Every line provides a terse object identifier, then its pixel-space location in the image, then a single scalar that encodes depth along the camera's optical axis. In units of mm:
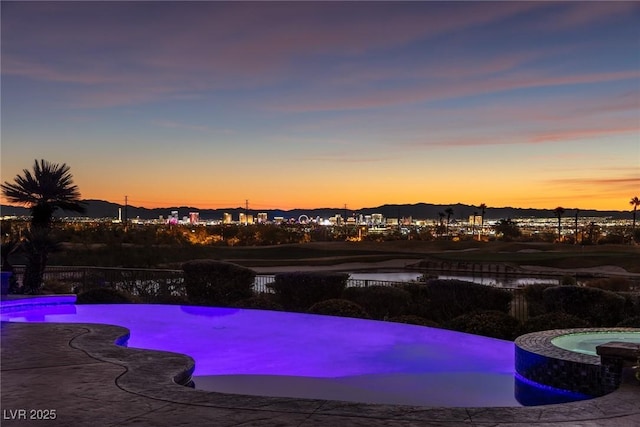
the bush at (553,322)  11891
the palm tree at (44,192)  21984
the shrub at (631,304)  13366
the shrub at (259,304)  16531
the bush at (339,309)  14844
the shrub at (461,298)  14359
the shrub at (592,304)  13078
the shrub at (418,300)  15344
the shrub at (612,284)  25666
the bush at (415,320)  13852
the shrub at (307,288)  16859
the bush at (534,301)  14716
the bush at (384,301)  15656
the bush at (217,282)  17859
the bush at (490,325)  12539
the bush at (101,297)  17469
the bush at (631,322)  11922
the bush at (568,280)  24622
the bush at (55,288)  21303
